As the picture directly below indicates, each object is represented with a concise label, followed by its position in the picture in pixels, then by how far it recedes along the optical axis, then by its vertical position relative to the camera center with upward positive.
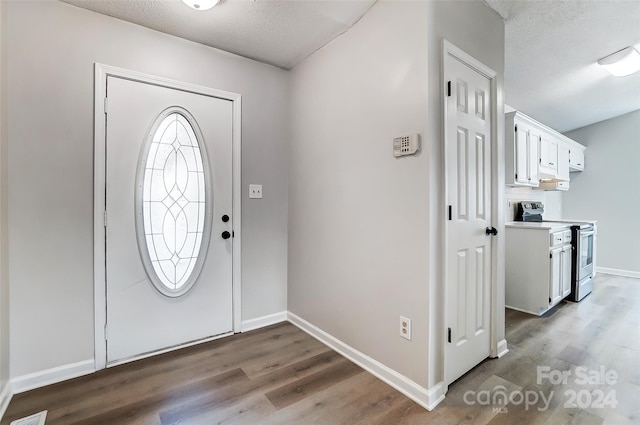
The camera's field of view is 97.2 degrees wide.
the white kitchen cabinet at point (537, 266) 3.02 -0.60
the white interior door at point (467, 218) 1.78 -0.04
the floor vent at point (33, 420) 1.52 -1.14
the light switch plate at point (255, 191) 2.71 +0.20
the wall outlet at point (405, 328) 1.77 -0.74
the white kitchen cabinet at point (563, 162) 4.29 +0.79
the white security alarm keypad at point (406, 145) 1.69 +0.42
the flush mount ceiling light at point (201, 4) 1.85 +1.38
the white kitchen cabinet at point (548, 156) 3.85 +0.80
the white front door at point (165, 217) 2.09 -0.05
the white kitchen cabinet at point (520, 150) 3.30 +0.77
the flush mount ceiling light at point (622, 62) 2.66 +1.47
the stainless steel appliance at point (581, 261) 3.47 -0.62
